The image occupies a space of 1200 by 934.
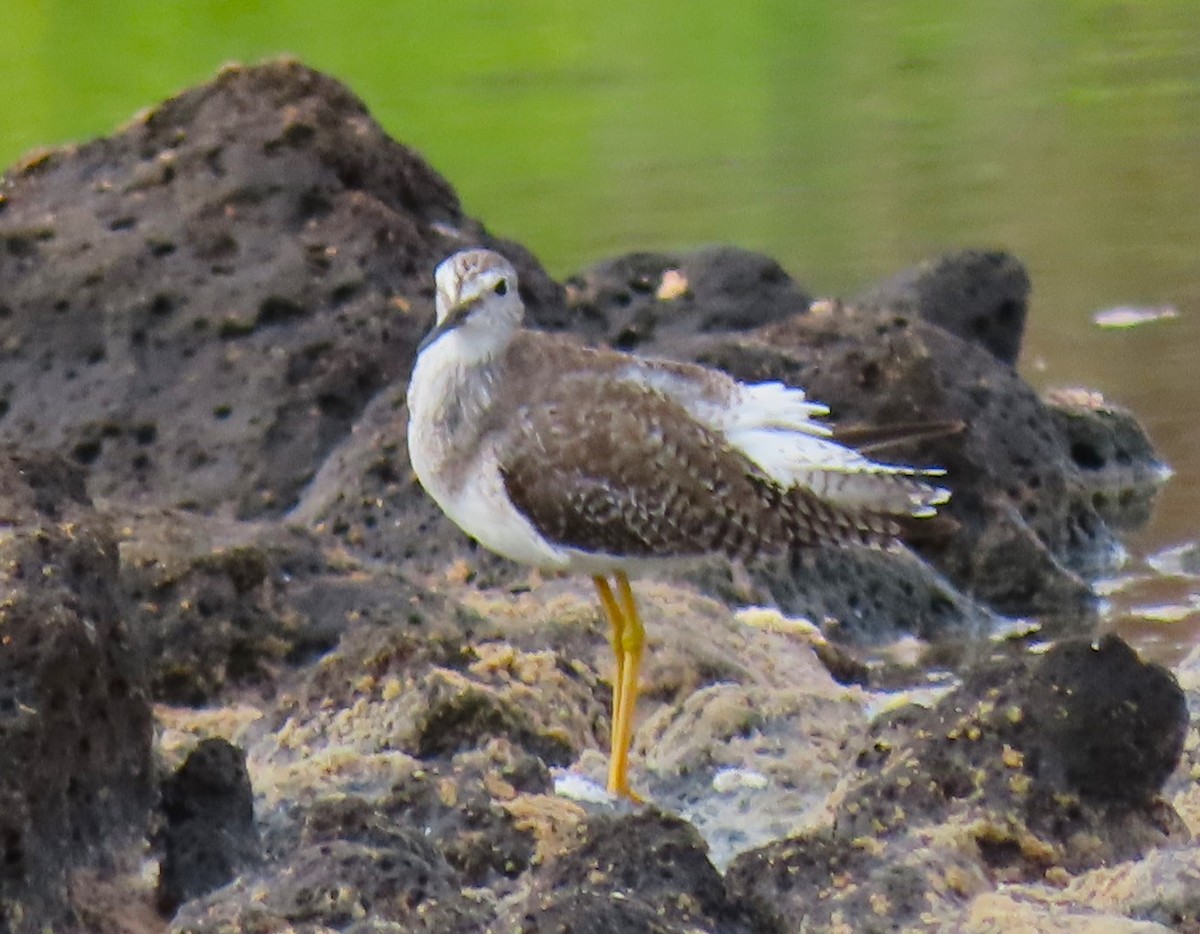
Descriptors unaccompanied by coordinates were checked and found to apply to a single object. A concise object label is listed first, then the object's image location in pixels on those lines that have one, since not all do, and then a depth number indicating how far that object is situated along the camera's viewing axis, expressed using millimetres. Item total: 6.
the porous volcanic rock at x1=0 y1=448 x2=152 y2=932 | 8945
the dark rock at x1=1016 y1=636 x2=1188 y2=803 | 9867
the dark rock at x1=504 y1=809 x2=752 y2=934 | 8320
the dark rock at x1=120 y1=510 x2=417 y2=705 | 13281
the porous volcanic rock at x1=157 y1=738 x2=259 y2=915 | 9500
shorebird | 12047
